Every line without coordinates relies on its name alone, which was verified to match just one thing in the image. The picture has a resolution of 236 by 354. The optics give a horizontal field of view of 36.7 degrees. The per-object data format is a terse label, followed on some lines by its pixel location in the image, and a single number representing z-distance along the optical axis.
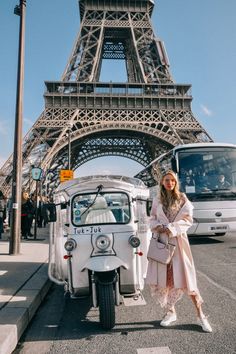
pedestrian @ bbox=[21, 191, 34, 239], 12.16
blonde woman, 3.82
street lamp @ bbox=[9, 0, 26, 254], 8.46
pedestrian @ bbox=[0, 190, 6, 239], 12.04
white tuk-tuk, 3.91
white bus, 10.65
